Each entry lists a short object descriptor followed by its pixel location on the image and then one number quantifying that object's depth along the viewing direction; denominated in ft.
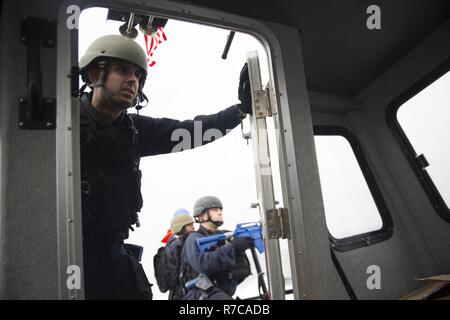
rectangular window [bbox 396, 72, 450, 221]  8.13
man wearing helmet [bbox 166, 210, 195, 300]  11.26
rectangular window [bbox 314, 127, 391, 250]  9.20
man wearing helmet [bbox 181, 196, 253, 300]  10.48
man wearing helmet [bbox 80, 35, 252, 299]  5.77
